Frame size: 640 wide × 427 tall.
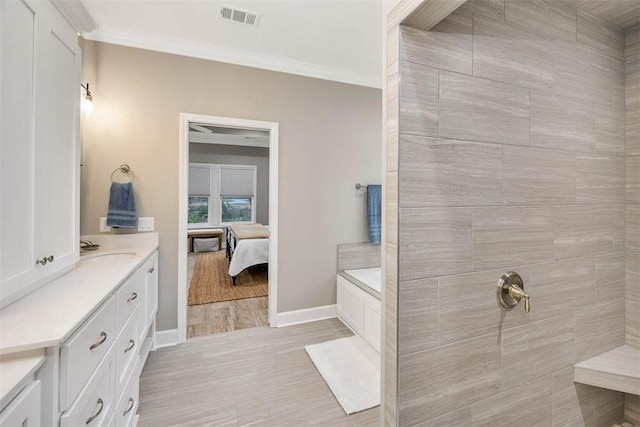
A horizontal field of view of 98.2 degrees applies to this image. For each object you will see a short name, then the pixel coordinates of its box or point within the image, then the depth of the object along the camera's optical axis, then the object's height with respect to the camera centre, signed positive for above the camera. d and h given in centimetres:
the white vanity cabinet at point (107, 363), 91 -62
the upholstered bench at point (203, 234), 663 -51
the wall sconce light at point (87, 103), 224 +89
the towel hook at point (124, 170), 239 +37
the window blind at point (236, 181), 725 +83
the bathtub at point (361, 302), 242 -85
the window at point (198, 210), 709 +7
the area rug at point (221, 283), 378 -110
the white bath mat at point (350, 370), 187 -123
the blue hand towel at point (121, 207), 232 +4
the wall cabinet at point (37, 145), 102 +29
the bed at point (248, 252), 415 -59
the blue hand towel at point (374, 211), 320 +3
